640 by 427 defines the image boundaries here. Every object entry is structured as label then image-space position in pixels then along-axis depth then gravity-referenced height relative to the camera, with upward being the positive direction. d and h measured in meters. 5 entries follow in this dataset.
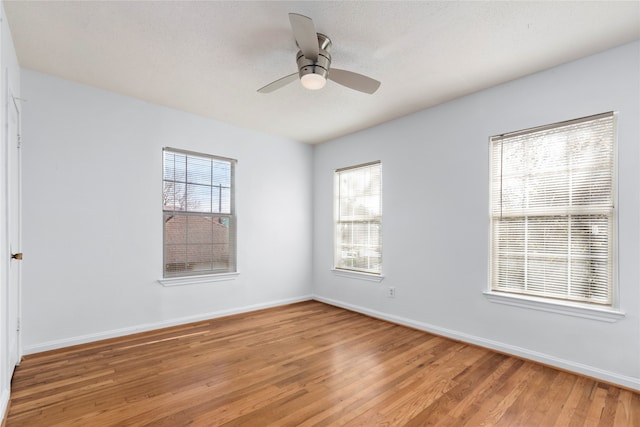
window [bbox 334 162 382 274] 4.52 -0.06
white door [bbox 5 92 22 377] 2.30 -0.14
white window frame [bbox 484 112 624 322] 2.54 -0.69
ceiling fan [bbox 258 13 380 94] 2.14 +1.08
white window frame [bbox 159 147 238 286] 3.92 -0.08
